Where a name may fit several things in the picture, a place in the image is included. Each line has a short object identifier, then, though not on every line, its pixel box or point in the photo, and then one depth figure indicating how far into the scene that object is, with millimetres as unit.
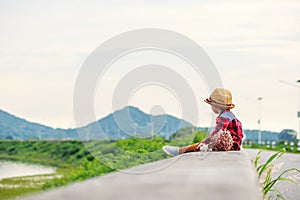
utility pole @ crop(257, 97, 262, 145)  44525
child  6191
